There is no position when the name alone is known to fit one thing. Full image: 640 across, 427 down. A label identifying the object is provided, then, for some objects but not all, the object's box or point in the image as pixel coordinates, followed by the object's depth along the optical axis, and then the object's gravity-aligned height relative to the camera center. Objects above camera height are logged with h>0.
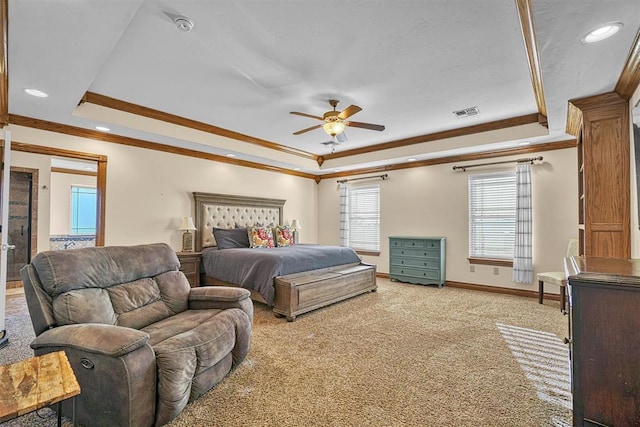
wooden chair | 3.92 -0.76
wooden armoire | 2.84 +0.45
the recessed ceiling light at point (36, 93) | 2.97 +1.25
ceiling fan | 3.53 +1.18
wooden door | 5.15 -0.07
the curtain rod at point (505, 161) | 4.79 +0.98
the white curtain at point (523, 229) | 4.79 -0.12
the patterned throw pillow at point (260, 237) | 5.22 -0.31
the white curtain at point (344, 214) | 7.19 +0.14
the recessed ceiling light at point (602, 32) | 1.87 +1.20
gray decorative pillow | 5.09 -0.31
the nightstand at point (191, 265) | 4.79 -0.74
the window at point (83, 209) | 7.66 +0.24
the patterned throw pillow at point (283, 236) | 5.66 -0.31
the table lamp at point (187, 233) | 4.96 -0.24
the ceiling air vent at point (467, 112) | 4.09 +1.50
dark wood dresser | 1.25 -0.53
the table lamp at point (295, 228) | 6.67 -0.18
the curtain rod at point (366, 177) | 6.59 +0.96
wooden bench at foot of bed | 3.74 -0.92
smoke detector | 2.23 +1.46
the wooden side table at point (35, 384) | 1.04 -0.64
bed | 3.85 -0.70
